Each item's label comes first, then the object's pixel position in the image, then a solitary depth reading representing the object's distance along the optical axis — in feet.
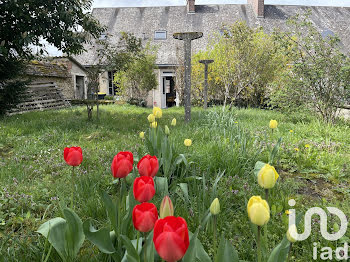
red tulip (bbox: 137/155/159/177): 3.79
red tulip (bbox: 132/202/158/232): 2.54
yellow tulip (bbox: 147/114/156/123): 7.75
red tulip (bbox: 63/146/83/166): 4.37
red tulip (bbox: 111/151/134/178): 3.77
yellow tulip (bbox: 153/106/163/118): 7.59
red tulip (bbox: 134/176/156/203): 3.00
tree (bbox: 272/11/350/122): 19.72
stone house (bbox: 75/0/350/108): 61.46
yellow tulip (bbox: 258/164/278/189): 3.06
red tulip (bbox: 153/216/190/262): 2.05
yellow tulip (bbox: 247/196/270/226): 2.52
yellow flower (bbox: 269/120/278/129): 7.07
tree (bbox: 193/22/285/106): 34.04
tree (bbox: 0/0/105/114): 20.17
